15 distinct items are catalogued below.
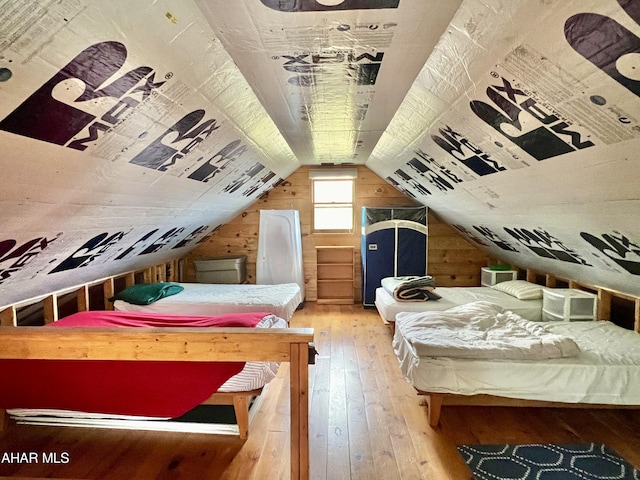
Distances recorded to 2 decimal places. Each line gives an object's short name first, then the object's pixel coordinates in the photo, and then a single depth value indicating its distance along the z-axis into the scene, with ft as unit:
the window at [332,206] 17.71
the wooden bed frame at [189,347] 4.95
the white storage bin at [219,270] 16.63
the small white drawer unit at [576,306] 10.13
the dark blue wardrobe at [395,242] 15.60
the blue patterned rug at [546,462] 6.02
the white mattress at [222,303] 11.32
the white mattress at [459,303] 11.28
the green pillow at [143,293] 11.49
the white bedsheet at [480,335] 7.15
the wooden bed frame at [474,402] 7.25
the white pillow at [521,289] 11.93
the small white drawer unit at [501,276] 14.66
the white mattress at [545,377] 6.81
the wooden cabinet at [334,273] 17.74
